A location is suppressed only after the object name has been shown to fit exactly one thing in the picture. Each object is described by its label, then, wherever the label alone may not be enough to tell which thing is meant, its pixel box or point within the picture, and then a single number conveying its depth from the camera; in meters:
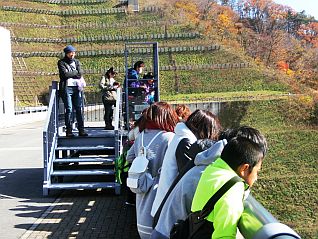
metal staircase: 9.62
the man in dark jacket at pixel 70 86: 10.38
